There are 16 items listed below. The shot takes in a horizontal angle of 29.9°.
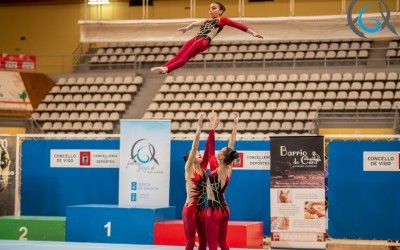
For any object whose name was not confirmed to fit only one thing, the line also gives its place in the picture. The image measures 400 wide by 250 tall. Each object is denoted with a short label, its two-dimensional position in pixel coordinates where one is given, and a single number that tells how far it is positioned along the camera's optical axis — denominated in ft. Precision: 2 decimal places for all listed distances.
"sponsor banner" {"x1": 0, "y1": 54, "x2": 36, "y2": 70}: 79.92
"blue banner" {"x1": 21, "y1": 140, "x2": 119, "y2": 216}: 48.52
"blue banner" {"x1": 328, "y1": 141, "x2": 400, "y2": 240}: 44.06
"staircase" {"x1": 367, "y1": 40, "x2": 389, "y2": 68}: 78.38
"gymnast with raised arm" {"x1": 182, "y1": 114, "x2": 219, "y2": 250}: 34.04
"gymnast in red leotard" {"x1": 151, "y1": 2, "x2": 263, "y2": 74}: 32.41
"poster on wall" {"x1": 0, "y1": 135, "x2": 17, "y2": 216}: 48.80
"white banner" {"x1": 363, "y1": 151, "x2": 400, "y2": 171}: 43.55
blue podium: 43.06
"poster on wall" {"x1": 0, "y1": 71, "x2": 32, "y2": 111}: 78.76
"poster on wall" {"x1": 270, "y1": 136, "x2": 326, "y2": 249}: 41.83
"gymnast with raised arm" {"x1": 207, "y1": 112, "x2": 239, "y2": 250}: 33.04
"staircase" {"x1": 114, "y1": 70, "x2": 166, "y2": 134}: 78.84
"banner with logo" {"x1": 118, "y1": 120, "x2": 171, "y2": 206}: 44.78
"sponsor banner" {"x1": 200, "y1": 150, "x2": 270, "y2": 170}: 45.03
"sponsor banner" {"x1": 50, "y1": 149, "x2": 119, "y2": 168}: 48.16
